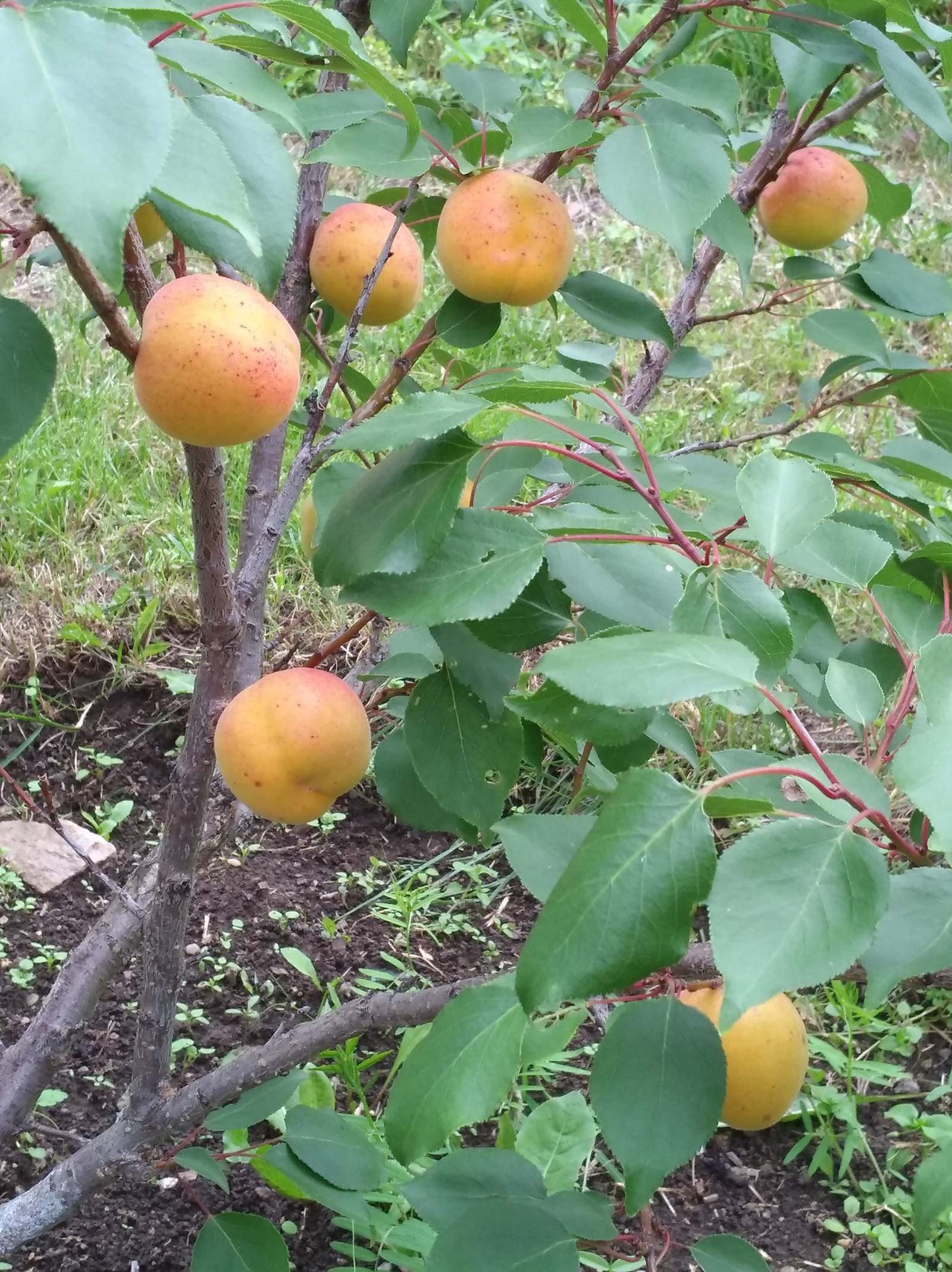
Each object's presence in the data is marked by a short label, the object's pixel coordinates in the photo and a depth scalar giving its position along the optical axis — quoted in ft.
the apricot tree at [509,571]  1.68
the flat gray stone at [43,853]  6.00
